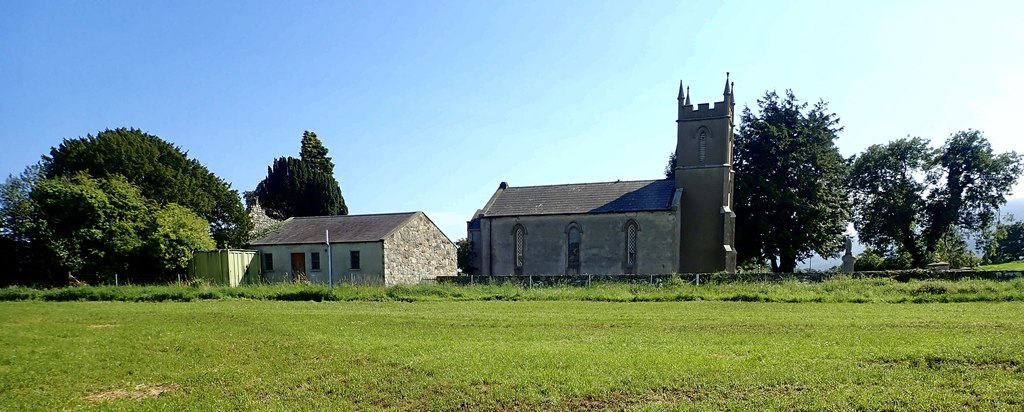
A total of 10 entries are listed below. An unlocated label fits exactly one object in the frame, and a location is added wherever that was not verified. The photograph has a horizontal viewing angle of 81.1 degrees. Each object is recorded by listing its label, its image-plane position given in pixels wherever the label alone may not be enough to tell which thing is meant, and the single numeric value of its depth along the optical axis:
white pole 35.34
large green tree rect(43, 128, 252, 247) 35.44
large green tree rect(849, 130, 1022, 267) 40.59
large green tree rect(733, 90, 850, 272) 38.06
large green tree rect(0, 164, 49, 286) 29.81
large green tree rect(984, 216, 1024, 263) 44.22
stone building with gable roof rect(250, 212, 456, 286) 35.16
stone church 35.47
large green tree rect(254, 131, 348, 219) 54.12
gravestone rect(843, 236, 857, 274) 30.50
